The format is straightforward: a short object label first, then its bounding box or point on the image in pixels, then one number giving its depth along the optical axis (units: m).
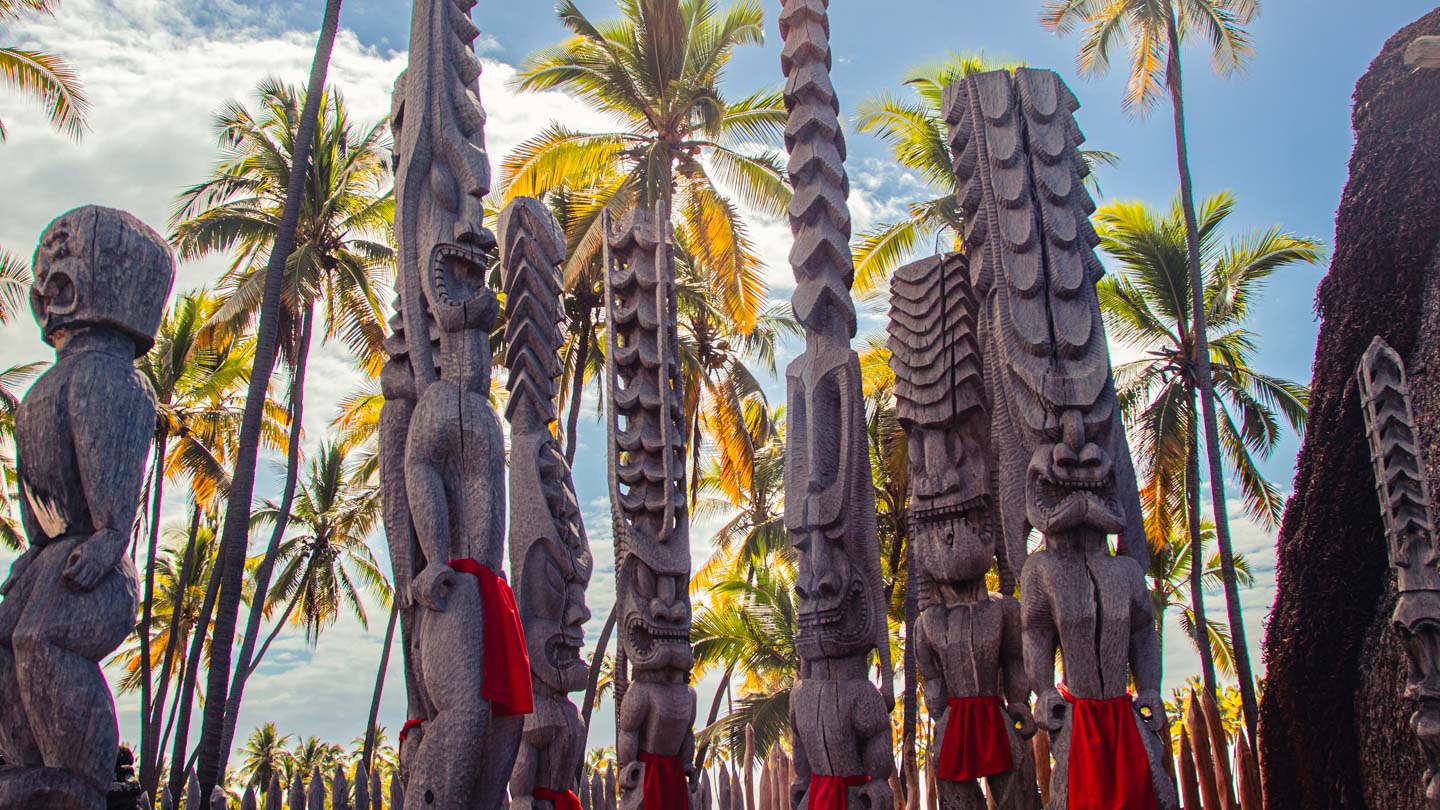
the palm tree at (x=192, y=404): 21.03
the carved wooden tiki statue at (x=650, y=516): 6.34
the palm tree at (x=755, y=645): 25.50
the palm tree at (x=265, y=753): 39.78
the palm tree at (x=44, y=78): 15.32
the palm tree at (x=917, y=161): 20.41
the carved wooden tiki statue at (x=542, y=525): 5.88
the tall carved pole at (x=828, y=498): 5.14
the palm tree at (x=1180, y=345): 18.98
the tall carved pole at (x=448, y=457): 3.74
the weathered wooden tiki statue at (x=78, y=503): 3.30
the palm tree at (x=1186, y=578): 22.97
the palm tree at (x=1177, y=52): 16.05
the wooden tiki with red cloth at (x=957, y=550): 5.64
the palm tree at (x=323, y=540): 29.53
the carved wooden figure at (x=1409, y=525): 6.71
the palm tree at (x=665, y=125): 19.62
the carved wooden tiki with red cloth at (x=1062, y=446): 4.37
